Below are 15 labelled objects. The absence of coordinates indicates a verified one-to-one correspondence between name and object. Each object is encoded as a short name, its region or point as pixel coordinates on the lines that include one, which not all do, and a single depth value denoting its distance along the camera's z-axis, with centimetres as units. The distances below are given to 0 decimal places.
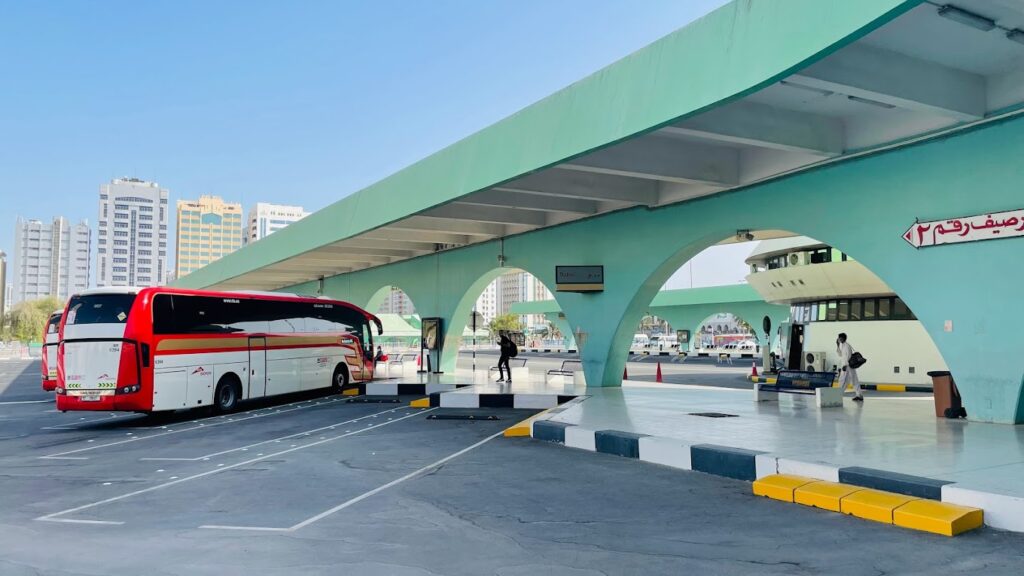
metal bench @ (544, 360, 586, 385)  1986
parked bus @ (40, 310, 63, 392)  1783
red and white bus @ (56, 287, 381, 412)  1296
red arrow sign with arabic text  920
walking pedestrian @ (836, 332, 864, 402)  1419
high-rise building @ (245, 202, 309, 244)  15288
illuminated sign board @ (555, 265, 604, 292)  1684
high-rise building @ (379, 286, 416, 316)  18075
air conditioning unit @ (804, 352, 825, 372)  2306
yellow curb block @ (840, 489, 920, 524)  543
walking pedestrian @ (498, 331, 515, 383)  2002
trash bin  1066
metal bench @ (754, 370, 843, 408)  1292
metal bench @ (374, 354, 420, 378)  2452
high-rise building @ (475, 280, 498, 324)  17675
